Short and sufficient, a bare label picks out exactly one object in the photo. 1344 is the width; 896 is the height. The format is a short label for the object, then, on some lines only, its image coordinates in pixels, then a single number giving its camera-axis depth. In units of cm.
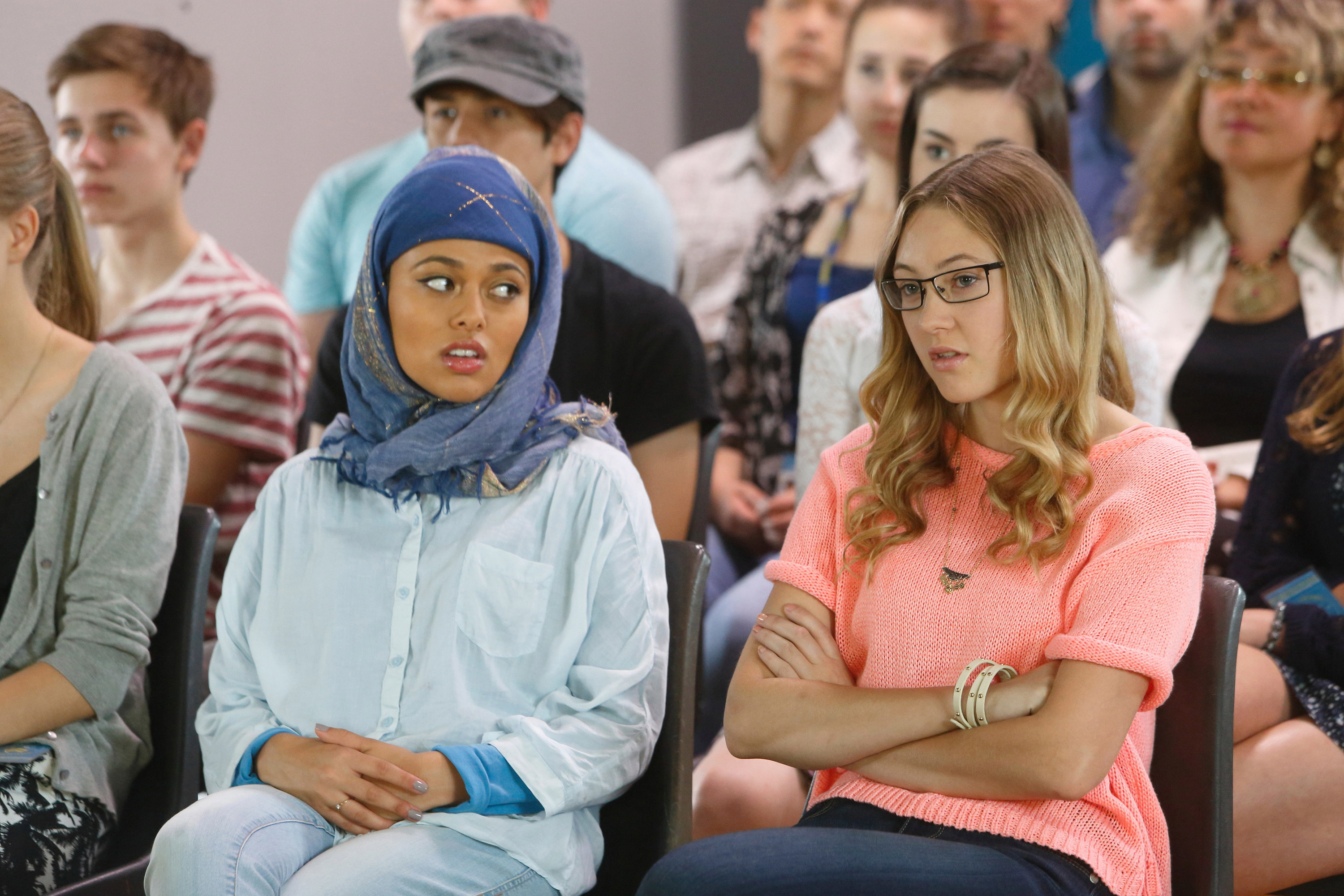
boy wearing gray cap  662
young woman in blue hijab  595
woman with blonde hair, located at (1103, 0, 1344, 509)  686
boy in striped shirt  678
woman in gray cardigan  611
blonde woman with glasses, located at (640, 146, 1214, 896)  583
